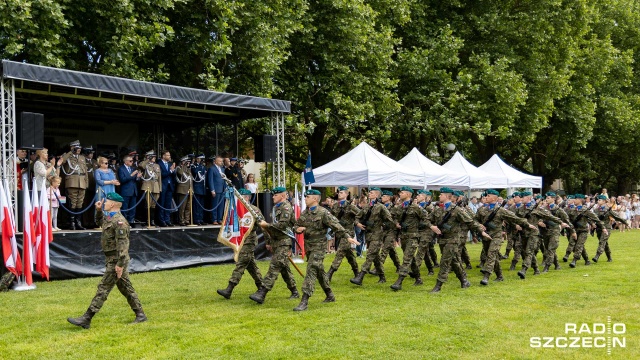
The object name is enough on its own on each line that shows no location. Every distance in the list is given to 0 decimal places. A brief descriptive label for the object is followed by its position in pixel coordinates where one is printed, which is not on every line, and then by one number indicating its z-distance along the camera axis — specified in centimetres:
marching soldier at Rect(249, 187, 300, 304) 1038
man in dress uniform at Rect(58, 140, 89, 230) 1459
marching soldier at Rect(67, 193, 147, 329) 860
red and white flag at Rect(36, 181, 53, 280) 1242
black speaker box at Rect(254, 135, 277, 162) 1705
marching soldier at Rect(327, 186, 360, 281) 1335
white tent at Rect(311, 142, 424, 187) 1838
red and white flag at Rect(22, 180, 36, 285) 1209
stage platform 1344
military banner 1145
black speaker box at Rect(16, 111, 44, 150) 1230
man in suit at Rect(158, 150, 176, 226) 1650
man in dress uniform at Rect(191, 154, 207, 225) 1707
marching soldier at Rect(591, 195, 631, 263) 1656
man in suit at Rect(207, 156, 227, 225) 1714
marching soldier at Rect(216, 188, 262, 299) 1087
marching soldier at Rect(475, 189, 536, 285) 1277
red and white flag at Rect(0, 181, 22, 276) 1180
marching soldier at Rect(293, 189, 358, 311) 1007
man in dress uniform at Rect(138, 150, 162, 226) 1588
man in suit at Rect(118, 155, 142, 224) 1546
